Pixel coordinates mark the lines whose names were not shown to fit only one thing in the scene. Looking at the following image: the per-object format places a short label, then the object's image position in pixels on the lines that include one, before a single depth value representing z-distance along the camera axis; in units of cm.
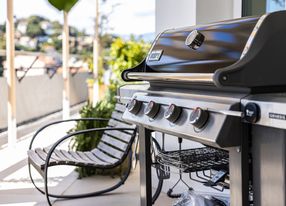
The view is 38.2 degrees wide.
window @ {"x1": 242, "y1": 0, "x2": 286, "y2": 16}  308
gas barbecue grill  144
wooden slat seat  323
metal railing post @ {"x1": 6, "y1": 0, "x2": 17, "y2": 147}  501
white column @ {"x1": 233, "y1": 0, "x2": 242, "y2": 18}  330
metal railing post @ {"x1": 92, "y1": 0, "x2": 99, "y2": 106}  777
